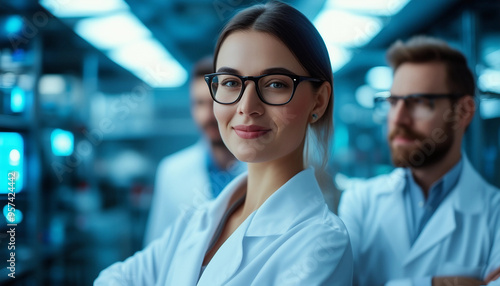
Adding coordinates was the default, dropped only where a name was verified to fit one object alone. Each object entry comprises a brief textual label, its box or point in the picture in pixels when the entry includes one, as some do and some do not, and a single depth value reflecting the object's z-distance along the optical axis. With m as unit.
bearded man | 1.17
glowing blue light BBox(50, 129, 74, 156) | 3.13
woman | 0.75
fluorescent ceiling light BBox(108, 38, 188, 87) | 3.38
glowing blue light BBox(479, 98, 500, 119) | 1.56
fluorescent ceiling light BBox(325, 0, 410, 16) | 1.86
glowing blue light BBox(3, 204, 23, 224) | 1.26
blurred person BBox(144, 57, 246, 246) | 1.84
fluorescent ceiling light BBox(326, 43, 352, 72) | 1.79
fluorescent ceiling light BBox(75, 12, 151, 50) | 2.87
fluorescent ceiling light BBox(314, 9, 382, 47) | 1.78
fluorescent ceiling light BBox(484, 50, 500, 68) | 1.61
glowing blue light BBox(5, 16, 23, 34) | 2.05
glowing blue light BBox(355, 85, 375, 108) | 2.62
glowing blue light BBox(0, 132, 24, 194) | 1.23
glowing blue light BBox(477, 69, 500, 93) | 1.55
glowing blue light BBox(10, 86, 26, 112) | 1.98
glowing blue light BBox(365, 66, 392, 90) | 2.02
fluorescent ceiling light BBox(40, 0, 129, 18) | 2.55
